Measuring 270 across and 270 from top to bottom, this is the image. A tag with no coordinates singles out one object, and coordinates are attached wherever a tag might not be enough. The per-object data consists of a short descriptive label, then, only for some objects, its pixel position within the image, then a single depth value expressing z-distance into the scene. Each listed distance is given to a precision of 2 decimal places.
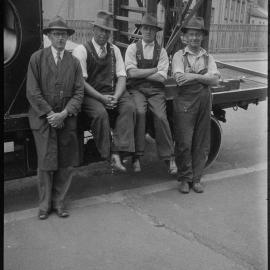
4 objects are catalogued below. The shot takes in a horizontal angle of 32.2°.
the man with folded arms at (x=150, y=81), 4.88
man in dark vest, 4.53
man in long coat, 4.09
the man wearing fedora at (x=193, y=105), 4.94
